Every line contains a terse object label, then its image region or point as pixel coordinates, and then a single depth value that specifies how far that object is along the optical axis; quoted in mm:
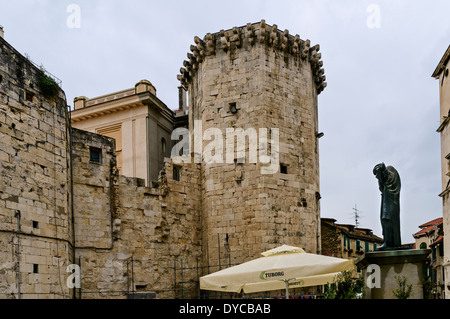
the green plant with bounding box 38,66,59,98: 14328
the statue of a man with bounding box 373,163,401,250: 10570
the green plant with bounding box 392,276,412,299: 9766
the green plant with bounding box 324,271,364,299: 10500
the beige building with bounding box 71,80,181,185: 24672
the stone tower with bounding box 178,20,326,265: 18344
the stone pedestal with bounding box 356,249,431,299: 10039
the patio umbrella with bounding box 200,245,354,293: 11336
